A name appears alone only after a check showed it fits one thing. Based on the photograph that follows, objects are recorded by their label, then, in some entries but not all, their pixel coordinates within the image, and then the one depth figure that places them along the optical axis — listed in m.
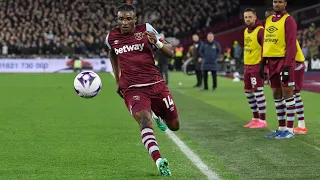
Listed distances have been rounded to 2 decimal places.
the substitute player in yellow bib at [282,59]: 10.69
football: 9.57
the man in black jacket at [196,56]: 26.14
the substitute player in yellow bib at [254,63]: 12.74
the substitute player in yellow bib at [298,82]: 11.45
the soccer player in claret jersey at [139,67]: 8.02
